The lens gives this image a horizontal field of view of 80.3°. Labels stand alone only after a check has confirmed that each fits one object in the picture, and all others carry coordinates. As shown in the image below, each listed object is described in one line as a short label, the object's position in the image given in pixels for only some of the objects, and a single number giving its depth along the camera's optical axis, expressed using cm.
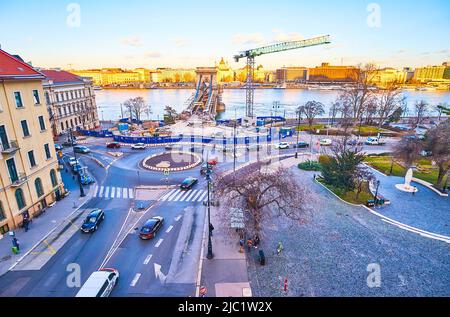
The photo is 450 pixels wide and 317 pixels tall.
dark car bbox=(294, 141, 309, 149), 4400
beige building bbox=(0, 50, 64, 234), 1961
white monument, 2656
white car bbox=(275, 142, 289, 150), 4342
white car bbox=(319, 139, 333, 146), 4447
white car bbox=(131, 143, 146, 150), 4369
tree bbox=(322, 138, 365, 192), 2486
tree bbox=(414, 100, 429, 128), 5794
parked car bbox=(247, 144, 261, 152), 4299
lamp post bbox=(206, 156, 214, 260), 1692
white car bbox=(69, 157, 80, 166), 3531
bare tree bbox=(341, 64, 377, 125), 5673
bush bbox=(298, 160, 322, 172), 3288
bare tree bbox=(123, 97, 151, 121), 6848
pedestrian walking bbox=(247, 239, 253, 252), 1773
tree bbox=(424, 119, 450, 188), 2577
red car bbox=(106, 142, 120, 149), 4462
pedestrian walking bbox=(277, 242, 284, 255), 1750
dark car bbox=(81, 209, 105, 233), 2005
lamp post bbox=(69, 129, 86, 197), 2655
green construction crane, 7919
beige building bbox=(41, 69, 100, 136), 5019
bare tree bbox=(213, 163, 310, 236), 1706
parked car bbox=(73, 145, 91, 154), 4156
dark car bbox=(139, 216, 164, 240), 1914
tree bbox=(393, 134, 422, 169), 2808
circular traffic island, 3450
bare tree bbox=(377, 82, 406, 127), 5969
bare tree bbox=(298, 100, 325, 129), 5594
